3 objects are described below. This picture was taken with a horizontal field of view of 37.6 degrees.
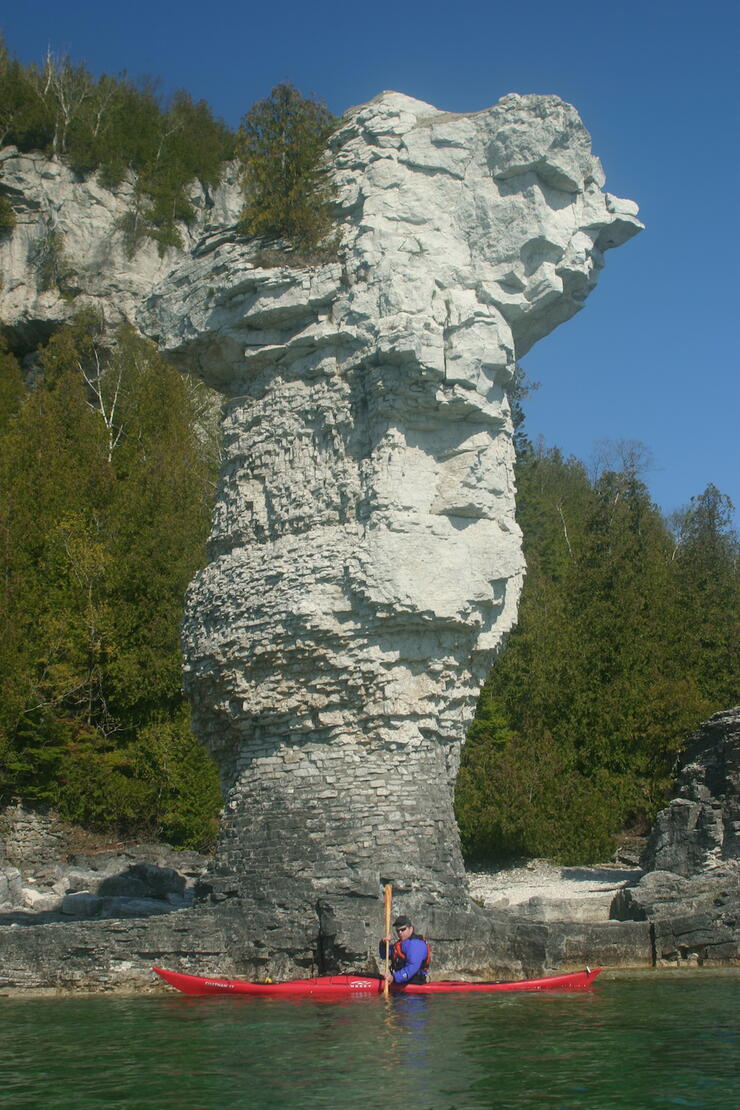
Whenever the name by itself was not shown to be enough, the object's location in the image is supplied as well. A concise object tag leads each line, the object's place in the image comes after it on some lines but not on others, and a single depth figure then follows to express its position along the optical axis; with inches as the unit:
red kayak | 420.5
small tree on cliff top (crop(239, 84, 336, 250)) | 561.9
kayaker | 416.4
